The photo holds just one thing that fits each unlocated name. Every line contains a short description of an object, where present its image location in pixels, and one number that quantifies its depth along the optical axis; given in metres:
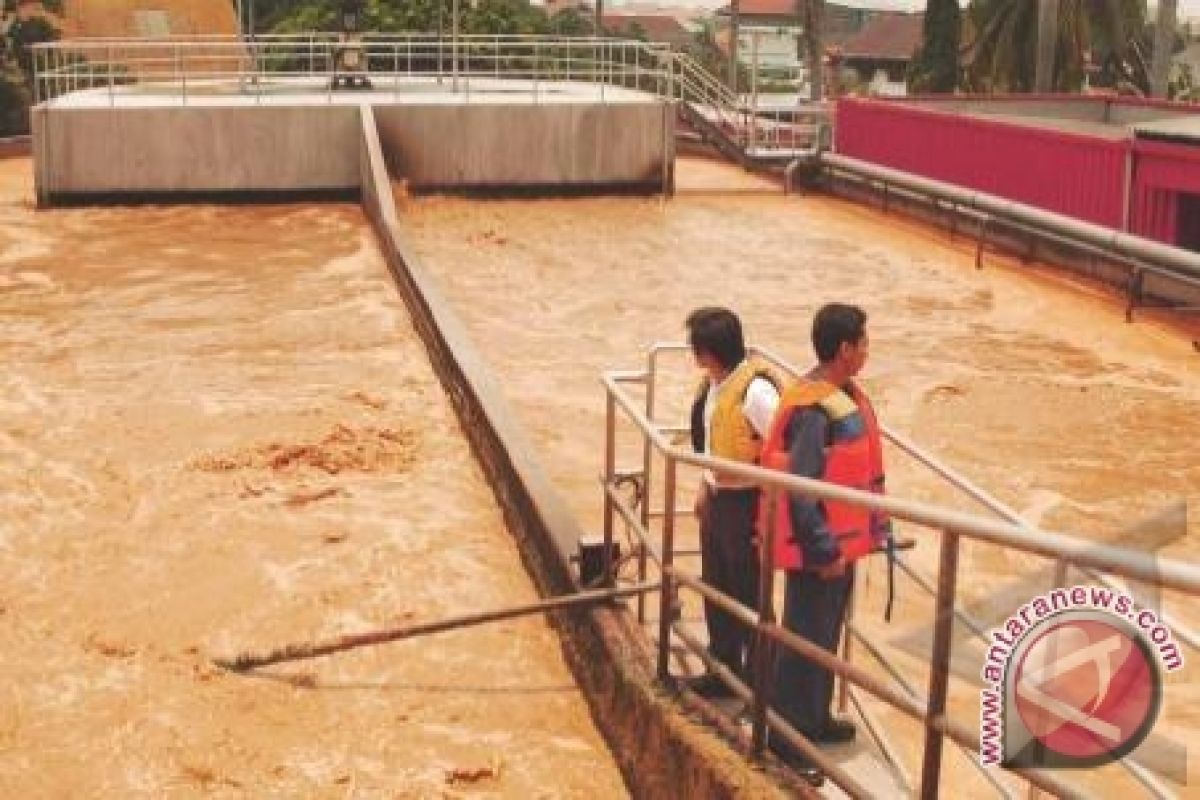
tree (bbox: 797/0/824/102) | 36.12
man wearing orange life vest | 4.27
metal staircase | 24.70
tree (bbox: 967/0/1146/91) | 33.69
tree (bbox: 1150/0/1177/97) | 23.69
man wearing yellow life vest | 4.85
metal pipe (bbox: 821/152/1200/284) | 14.14
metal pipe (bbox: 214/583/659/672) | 6.36
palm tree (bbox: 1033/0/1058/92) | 27.62
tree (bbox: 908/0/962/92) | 41.78
